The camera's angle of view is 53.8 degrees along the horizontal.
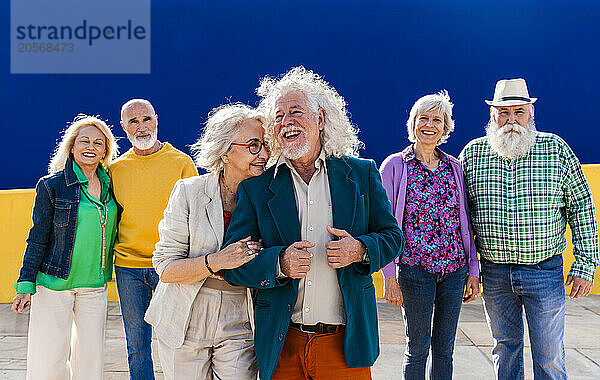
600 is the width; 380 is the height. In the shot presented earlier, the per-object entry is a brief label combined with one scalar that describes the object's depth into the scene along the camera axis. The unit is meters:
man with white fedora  3.42
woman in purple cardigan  3.38
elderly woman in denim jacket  3.45
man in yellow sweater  3.63
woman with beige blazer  2.60
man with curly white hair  2.40
